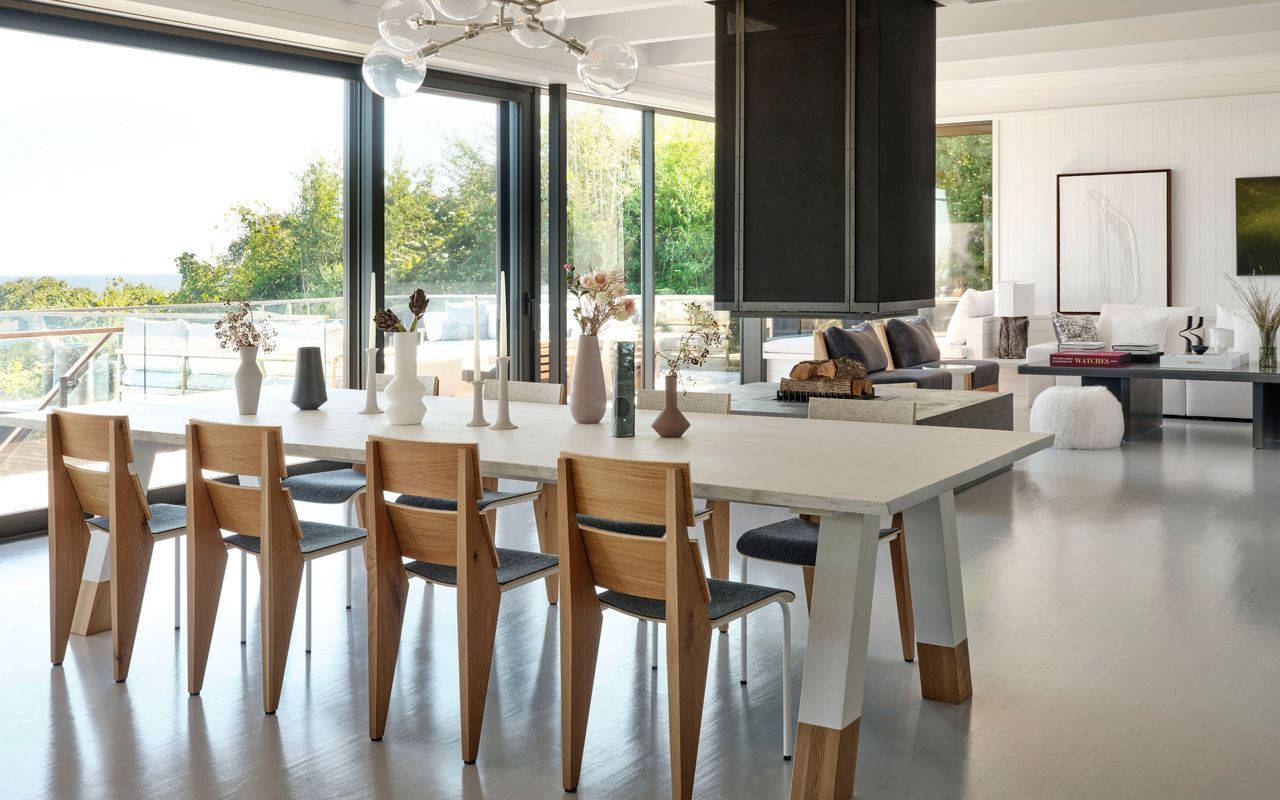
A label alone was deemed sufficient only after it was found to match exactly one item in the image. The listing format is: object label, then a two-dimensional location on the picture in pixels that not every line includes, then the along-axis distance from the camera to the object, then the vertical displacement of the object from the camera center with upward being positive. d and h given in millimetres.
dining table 2896 -311
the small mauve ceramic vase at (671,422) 3871 -215
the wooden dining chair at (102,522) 3781 -533
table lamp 11734 +356
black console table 8656 -277
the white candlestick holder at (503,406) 4105 -172
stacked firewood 7250 -163
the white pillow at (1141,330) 10766 +178
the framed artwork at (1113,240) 11516 +1049
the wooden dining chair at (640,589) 2832 -560
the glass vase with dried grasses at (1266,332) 8664 +123
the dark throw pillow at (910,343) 10422 +75
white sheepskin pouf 8594 -473
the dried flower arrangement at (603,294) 4020 +195
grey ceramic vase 4672 -99
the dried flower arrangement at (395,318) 4258 +137
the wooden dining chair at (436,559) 3178 -545
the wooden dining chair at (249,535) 3512 -533
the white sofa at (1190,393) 10109 -357
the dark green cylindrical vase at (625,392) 3777 -120
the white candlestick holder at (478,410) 4185 -189
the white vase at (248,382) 4555 -97
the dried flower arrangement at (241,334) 4508 +81
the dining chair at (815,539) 3658 -562
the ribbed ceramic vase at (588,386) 4215 -109
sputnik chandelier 3564 +939
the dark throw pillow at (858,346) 9555 +47
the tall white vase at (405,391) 4234 -123
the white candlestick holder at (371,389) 4590 -128
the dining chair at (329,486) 4574 -491
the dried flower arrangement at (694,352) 3838 +3
